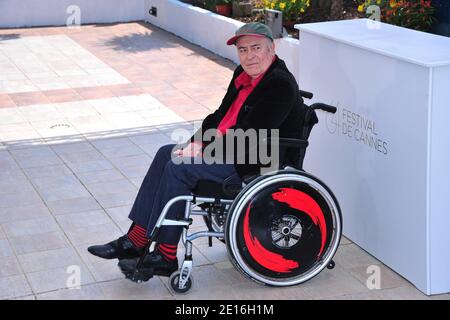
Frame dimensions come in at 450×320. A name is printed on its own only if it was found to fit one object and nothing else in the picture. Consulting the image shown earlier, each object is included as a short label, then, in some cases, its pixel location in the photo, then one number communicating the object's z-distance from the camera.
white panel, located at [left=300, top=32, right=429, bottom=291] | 3.94
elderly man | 3.98
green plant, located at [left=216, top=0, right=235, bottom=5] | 10.55
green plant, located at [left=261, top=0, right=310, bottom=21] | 9.60
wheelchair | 3.88
